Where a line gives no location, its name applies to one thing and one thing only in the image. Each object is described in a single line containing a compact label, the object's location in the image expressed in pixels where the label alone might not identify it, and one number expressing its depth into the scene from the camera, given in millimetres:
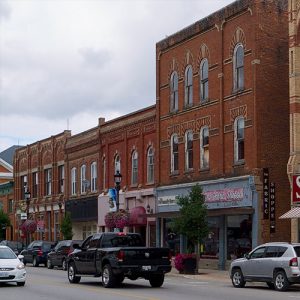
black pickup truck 24047
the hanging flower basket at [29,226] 58906
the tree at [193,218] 33812
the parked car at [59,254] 38969
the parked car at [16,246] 52344
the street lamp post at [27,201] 55747
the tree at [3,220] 68500
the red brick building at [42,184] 59000
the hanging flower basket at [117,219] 42562
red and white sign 31016
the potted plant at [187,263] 33438
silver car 23781
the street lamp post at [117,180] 38750
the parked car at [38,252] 43594
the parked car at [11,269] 24188
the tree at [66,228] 51812
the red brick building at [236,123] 34656
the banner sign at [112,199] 47594
